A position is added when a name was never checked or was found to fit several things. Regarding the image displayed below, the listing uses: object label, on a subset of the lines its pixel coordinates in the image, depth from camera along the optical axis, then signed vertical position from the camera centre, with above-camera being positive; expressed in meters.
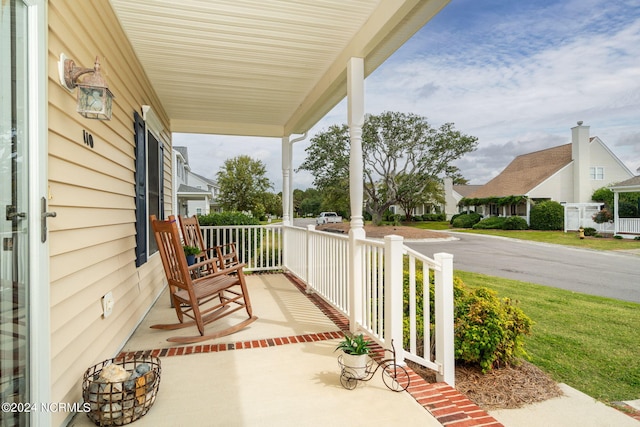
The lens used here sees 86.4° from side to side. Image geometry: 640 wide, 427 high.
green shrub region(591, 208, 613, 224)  15.12 -0.15
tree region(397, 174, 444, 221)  19.62 +1.38
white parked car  26.17 -0.29
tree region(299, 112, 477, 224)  19.03 +3.44
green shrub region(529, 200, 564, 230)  17.19 -0.11
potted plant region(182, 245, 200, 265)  4.09 -0.45
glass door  1.23 +0.01
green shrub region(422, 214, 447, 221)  28.05 -0.25
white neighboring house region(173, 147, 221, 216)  15.30 +1.24
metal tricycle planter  2.10 -1.04
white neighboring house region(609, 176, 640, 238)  13.48 -0.27
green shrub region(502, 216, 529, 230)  18.28 -0.50
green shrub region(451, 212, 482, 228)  21.48 -0.38
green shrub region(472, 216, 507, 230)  19.26 -0.54
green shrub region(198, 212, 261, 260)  6.94 -0.14
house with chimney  19.48 +2.18
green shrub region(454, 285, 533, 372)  2.84 -0.99
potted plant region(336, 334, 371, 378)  2.09 -0.89
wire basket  1.69 -0.93
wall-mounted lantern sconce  1.80 +0.69
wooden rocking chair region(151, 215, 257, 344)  2.81 -0.65
